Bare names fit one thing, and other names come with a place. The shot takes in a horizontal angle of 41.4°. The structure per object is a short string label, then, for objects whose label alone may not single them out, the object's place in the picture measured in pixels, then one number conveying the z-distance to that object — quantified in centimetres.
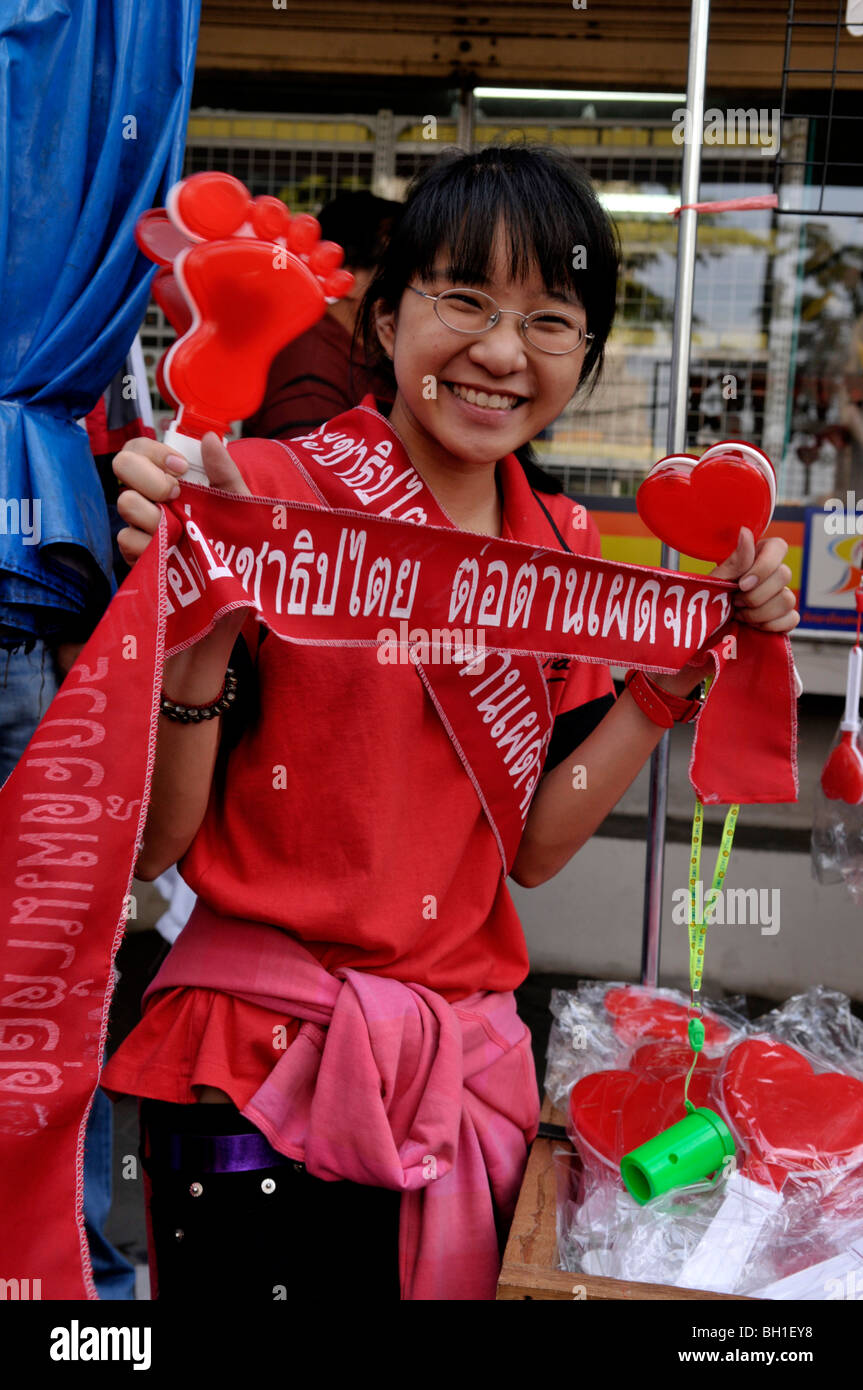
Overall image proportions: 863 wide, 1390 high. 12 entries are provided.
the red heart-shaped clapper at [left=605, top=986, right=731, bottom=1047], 185
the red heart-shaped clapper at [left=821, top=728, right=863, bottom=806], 192
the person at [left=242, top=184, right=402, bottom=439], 292
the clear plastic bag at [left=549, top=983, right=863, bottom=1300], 135
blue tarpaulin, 169
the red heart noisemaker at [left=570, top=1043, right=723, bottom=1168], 155
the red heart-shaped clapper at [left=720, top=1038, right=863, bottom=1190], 147
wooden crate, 127
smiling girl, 126
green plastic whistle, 143
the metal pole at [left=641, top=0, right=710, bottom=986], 184
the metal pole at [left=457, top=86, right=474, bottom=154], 376
